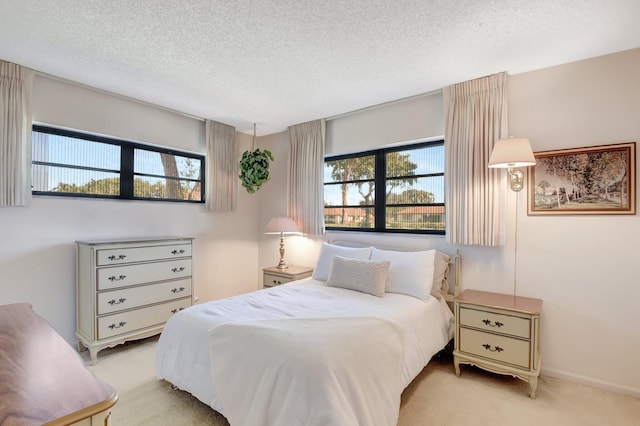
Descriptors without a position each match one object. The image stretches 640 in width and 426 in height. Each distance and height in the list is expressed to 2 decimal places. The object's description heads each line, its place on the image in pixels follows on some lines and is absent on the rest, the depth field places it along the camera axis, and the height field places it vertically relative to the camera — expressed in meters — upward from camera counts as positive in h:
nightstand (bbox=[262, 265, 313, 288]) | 3.79 -0.79
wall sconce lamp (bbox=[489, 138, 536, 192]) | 2.36 +0.47
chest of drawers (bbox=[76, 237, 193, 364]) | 2.74 -0.74
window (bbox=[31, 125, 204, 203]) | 2.88 +0.47
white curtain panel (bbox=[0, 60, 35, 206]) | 2.54 +0.66
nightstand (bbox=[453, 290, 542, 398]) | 2.24 -0.94
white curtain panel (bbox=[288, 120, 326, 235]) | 4.01 +0.50
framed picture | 2.30 +0.26
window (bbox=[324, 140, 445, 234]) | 3.28 +0.27
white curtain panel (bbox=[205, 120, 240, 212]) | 4.06 +0.61
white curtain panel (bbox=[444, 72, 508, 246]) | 2.72 +0.51
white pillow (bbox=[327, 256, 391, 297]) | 2.68 -0.57
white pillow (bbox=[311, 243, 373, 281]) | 3.19 -0.45
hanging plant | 4.16 +0.60
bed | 1.48 -0.77
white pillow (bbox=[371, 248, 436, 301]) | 2.65 -0.55
